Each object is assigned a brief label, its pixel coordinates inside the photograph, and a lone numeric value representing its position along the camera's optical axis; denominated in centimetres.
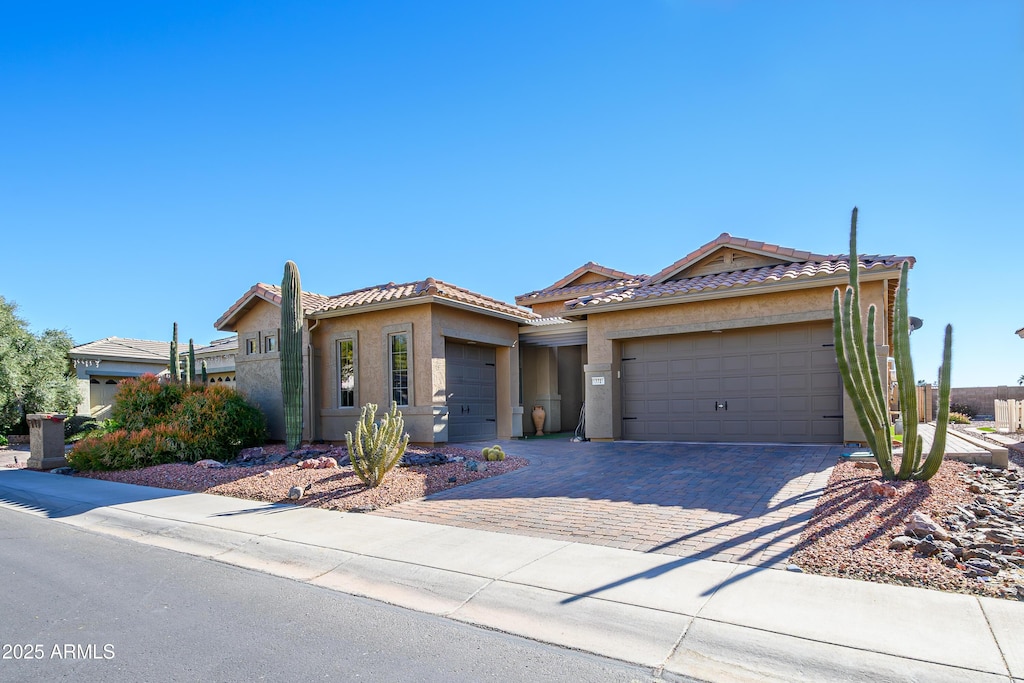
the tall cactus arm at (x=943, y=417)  778
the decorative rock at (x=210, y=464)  1263
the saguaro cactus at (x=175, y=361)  1818
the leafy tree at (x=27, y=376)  2038
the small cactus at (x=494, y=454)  1191
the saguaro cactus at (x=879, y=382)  789
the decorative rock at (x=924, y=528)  588
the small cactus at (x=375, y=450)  959
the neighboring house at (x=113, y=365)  2423
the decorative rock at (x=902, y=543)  570
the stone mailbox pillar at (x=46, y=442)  1412
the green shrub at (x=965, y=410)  2662
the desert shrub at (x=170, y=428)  1318
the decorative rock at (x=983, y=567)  509
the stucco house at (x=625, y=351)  1282
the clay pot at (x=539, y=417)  1872
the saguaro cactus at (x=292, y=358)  1403
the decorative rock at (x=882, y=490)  746
